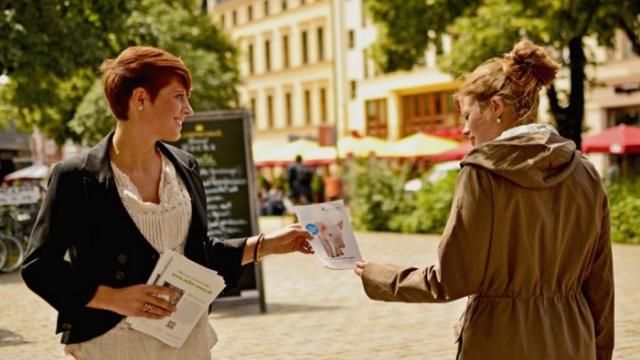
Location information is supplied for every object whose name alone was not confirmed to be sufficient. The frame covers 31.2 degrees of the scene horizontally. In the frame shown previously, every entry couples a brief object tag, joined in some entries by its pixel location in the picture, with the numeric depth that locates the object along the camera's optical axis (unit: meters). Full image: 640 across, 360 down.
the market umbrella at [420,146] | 37.12
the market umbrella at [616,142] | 28.28
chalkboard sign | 12.22
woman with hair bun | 3.37
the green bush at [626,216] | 20.27
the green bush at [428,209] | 24.39
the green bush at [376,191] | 25.66
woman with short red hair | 3.19
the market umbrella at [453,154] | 32.24
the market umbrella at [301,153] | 44.09
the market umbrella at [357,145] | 41.09
